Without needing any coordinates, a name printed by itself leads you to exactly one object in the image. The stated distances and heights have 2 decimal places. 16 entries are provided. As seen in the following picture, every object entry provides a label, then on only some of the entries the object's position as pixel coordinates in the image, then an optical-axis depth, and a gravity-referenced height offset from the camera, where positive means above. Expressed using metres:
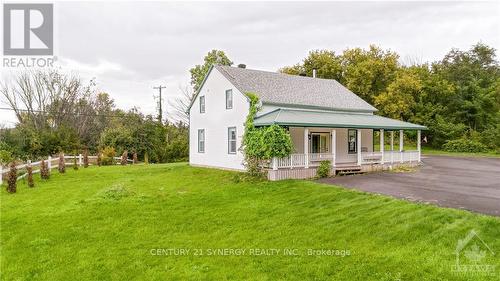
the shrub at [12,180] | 13.77 -1.55
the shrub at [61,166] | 20.03 -1.44
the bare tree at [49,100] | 35.59 +4.37
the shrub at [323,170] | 16.34 -1.46
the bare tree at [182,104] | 46.93 +5.17
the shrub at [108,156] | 26.48 -1.21
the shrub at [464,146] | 31.88 -0.70
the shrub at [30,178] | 15.23 -1.62
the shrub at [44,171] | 17.19 -1.48
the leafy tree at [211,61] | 39.03 +9.10
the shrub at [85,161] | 23.84 -1.39
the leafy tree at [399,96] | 33.75 +4.29
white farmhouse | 16.92 +1.01
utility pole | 39.59 +3.77
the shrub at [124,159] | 26.75 -1.46
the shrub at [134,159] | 28.60 -1.52
